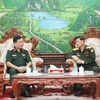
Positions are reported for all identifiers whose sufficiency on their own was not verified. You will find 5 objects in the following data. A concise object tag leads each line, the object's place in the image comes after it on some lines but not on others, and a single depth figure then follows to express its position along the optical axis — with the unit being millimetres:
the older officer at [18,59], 4488
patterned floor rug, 4246
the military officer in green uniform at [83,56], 4746
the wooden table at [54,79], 3969
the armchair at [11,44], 5164
